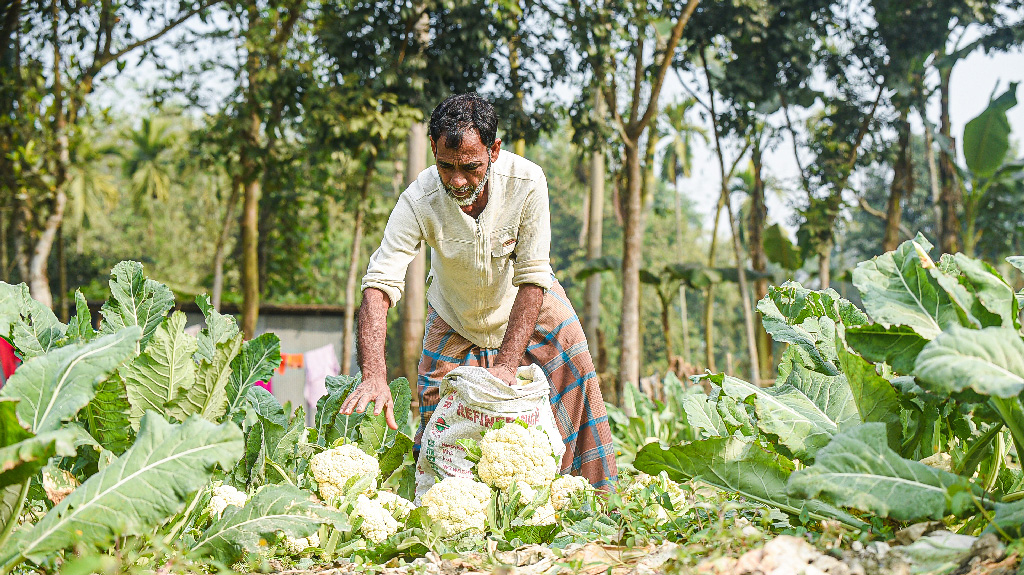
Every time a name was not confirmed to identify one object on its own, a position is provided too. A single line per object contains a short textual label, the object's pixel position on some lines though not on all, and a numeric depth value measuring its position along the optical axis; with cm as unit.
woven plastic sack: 282
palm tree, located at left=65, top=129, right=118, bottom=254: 2150
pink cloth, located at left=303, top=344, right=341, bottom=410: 920
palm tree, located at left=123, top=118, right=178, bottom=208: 2456
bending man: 282
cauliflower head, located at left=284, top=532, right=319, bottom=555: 229
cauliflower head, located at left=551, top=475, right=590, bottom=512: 268
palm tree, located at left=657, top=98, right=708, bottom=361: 2180
